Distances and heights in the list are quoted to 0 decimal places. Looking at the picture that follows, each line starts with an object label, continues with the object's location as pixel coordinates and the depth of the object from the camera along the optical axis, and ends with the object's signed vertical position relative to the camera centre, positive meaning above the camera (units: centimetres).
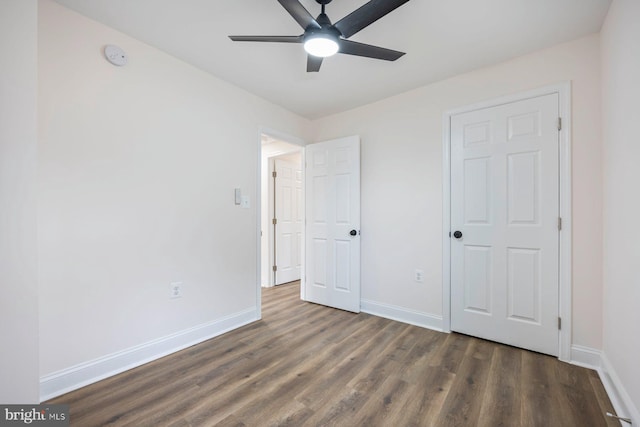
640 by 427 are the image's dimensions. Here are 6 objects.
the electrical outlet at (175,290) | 223 -67
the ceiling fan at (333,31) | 136 +105
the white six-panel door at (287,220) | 445 -14
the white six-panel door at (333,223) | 315 -15
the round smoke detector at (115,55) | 186 +113
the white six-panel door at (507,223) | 211 -10
